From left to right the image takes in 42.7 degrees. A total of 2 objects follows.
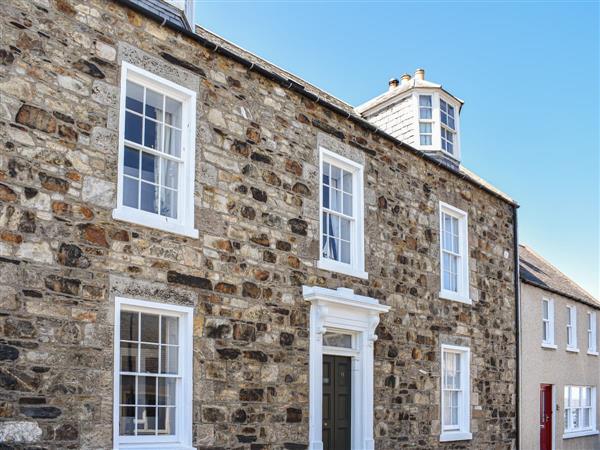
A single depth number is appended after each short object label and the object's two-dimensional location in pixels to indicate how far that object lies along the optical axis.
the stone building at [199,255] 8.39
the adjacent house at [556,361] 19.00
